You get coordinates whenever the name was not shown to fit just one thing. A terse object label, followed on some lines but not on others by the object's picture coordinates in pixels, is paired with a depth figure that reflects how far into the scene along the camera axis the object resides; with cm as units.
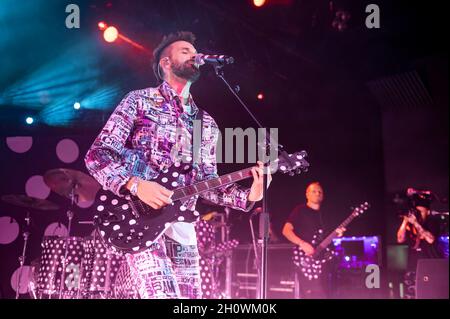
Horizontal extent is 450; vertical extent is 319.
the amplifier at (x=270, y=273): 454
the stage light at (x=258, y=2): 443
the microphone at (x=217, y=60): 278
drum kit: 343
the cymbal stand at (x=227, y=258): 400
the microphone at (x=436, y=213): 567
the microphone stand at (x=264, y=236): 265
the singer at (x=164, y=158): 268
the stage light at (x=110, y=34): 371
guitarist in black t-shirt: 479
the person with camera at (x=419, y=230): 508
